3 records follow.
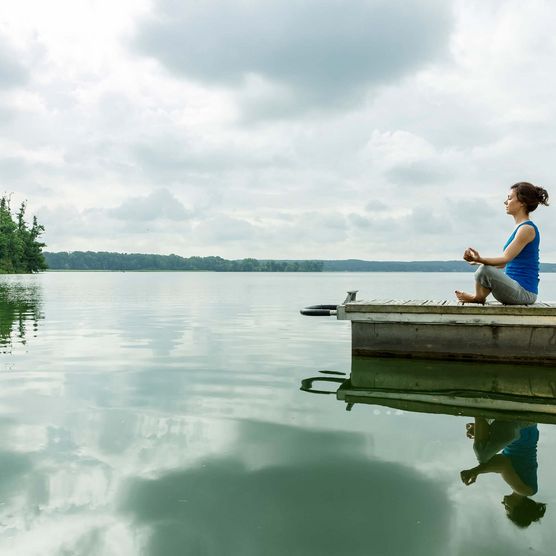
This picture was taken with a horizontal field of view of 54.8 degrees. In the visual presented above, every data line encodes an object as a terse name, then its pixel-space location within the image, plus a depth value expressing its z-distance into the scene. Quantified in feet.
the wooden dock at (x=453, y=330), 28.27
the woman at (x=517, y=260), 26.53
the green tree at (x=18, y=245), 298.54
